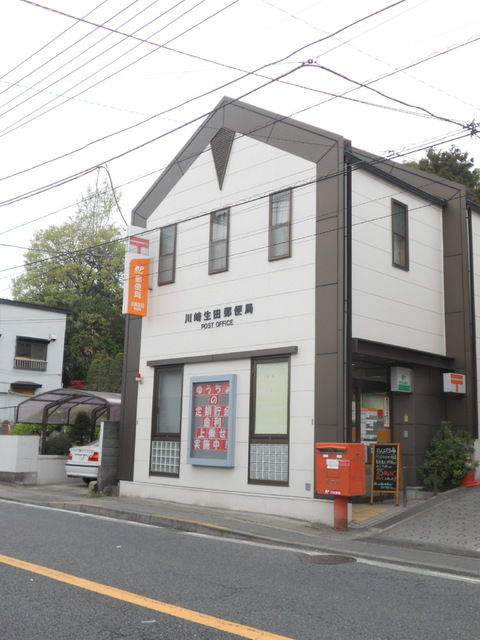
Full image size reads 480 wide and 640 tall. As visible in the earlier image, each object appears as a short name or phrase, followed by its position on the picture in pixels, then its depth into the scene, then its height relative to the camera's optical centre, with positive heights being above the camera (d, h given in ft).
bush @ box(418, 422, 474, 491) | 47.14 -1.41
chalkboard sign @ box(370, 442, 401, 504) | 45.06 -1.76
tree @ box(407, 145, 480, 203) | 98.12 +40.99
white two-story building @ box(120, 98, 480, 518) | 43.57 +8.79
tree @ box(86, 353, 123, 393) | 119.96 +10.29
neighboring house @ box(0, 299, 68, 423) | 115.75 +14.12
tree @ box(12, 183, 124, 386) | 142.10 +33.14
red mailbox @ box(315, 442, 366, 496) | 37.47 -1.66
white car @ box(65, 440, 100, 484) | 58.23 -2.67
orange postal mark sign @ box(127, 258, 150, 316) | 53.93 +11.87
